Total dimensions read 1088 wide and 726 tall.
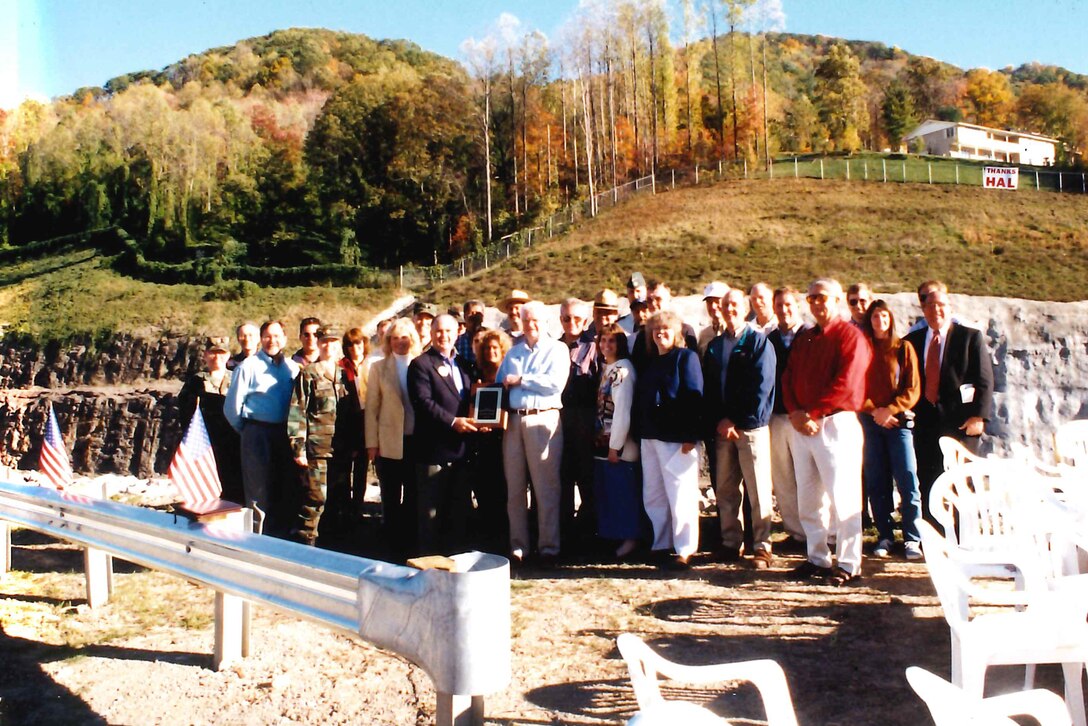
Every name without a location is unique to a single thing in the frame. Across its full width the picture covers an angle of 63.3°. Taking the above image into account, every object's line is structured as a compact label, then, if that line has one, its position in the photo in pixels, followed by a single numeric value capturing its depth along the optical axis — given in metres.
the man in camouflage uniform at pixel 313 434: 6.31
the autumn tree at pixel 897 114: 70.25
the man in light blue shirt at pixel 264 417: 6.49
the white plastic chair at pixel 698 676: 1.88
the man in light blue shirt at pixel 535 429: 6.17
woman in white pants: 5.85
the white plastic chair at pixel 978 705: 1.68
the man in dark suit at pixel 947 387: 5.94
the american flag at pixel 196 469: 3.82
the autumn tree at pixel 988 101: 82.19
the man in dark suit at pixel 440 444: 6.18
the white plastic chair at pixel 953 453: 4.89
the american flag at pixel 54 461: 5.12
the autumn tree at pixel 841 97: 67.06
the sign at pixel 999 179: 47.38
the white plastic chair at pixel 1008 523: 3.58
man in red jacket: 5.27
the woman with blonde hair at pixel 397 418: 6.42
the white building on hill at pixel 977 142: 75.38
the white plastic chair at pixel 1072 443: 5.34
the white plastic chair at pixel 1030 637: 2.58
